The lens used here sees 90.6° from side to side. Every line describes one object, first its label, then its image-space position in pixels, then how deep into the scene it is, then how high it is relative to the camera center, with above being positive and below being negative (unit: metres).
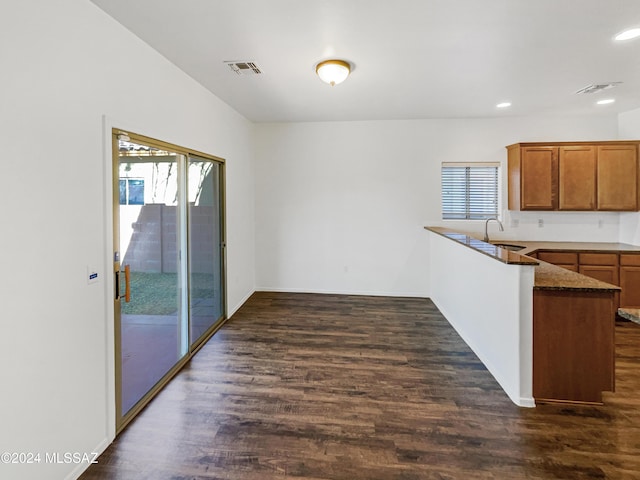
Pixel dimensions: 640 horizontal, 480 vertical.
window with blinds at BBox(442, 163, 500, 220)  5.12 +0.73
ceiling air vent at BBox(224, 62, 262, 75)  2.96 +1.63
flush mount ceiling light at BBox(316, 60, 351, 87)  2.87 +1.53
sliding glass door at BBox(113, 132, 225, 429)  2.29 -0.22
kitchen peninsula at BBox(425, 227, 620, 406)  2.37 -0.75
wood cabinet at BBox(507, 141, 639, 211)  4.41 +0.86
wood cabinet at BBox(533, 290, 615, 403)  2.36 -0.83
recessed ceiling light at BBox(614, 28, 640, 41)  2.40 +1.56
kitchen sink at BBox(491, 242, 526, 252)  4.49 -0.15
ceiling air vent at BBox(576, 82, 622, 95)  3.52 +1.69
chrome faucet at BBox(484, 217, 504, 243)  4.95 +0.16
